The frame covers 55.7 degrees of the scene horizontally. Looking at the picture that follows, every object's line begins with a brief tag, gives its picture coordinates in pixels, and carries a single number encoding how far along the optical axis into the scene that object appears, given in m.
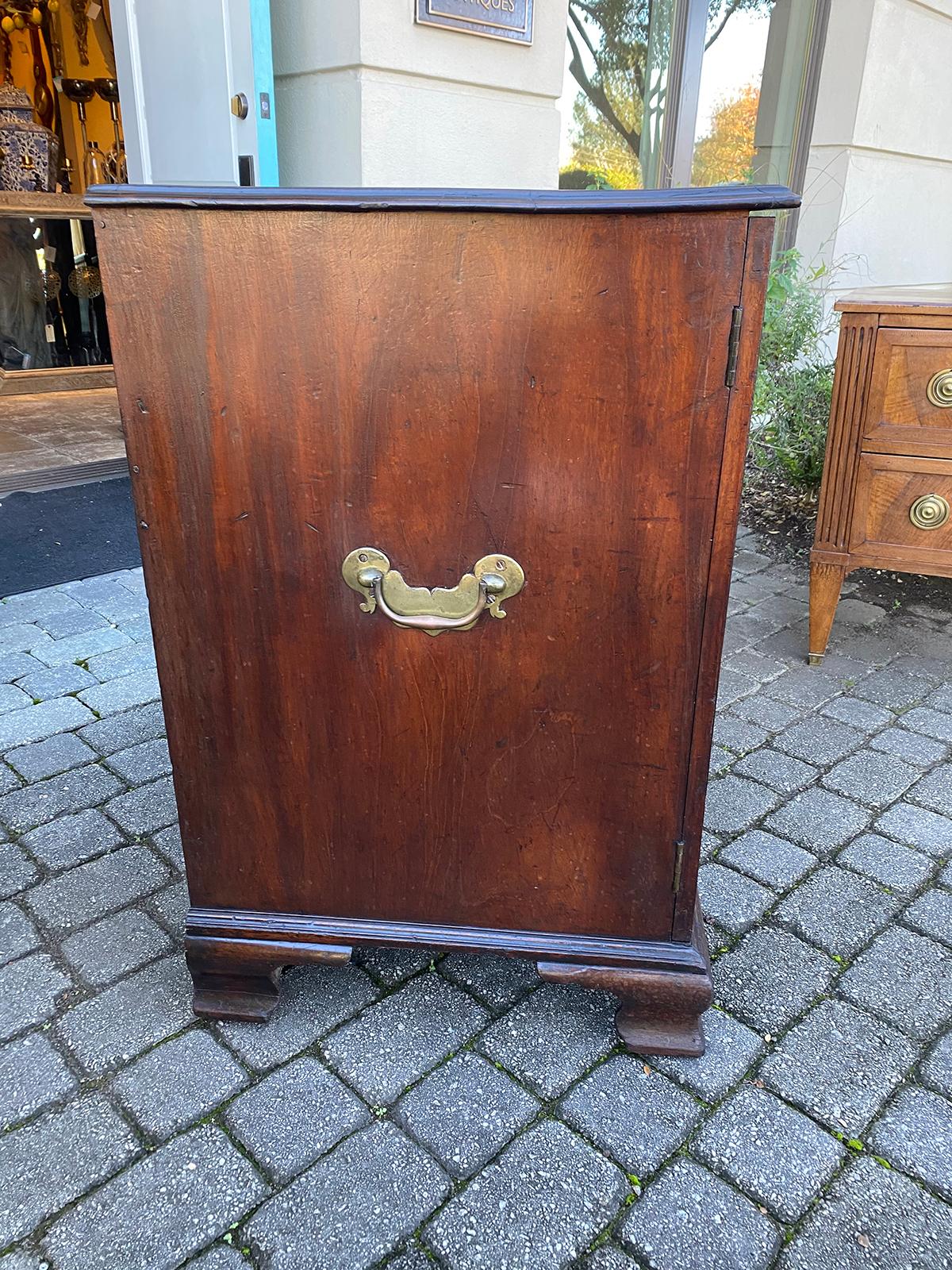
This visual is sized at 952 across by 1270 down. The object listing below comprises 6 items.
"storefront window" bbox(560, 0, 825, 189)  4.35
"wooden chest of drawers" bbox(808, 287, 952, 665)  2.46
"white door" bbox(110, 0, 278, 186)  3.05
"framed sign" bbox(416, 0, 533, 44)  2.96
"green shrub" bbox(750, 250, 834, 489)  4.05
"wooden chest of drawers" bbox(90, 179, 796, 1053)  1.11
